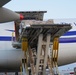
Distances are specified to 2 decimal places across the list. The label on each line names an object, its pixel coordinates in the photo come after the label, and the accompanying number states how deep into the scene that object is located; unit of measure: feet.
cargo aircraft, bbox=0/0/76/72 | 78.02
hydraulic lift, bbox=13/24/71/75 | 53.93
